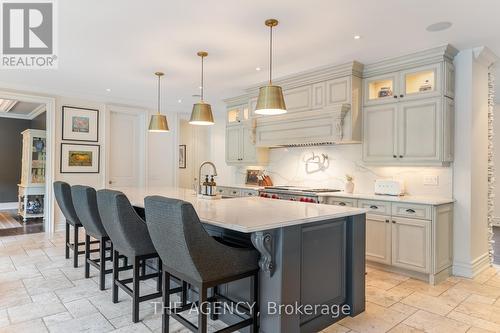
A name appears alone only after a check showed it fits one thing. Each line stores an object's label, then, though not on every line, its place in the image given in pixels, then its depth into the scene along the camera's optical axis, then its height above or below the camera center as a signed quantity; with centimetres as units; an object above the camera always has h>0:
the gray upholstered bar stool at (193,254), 182 -53
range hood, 434 +58
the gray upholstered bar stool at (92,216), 312 -49
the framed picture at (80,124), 607 +80
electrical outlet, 393 -15
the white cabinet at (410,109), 366 +70
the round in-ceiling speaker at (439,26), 308 +137
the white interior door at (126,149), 672 +36
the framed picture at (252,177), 613 -20
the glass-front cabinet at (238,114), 612 +103
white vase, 455 -28
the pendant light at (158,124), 445 +58
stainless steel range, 437 -38
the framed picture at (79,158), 605 +15
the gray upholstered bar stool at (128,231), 245 -50
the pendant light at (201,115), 367 +58
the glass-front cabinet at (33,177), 730 -27
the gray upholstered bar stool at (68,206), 380 -48
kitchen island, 209 -64
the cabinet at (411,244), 349 -85
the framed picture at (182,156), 839 +26
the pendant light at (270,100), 287 +59
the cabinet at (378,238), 379 -85
